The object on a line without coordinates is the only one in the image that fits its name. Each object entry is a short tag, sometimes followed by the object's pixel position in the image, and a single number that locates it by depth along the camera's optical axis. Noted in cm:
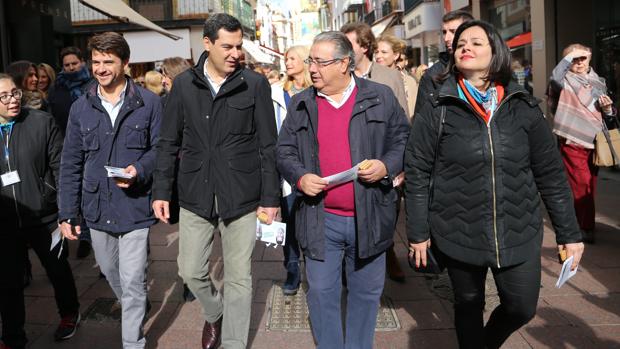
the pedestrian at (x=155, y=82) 745
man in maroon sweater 322
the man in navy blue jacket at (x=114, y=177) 368
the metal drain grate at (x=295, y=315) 429
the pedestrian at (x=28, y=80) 561
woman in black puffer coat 281
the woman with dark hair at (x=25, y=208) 394
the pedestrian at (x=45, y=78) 653
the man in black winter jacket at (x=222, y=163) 354
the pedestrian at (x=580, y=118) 589
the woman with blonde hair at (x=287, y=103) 479
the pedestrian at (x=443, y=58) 387
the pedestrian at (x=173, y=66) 650
